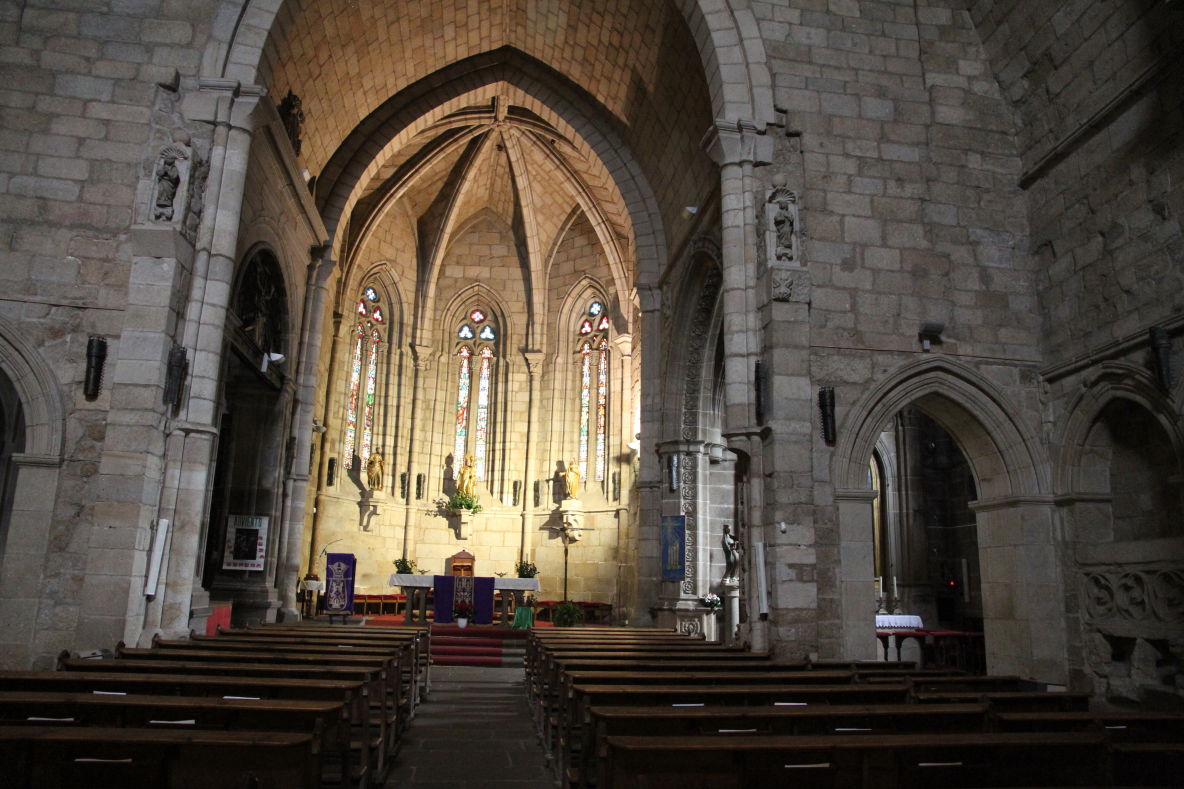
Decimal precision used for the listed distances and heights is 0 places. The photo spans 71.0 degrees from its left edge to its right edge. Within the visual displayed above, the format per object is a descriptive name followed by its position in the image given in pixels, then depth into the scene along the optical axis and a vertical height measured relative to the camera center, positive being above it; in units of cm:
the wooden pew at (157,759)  328 -70
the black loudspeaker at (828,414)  971 +210
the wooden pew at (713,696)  484 -60
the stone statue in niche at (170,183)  957 +450
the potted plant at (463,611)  1583 -43
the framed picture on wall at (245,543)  1293 +59
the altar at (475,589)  1541 -2
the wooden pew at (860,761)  344 -68
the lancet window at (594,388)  2197 +536
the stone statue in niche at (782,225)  1005 +442
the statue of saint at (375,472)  2047 +273
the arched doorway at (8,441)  984 +165
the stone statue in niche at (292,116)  1276 +710
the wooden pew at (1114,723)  440 -63
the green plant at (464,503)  2134 +212
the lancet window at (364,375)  2078 +527
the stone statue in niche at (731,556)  1459 +68
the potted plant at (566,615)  1719 -50
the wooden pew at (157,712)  391 -62
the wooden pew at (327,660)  612 -57
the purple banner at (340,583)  1447 +3
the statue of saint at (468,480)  2166 +277
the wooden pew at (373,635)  848 -52
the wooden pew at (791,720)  409 -61
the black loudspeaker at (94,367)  920 +229
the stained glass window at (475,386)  2281 +553
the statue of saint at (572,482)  2131 +272
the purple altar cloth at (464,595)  1566 -14
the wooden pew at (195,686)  466 -59
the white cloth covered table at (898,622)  1230 -32
